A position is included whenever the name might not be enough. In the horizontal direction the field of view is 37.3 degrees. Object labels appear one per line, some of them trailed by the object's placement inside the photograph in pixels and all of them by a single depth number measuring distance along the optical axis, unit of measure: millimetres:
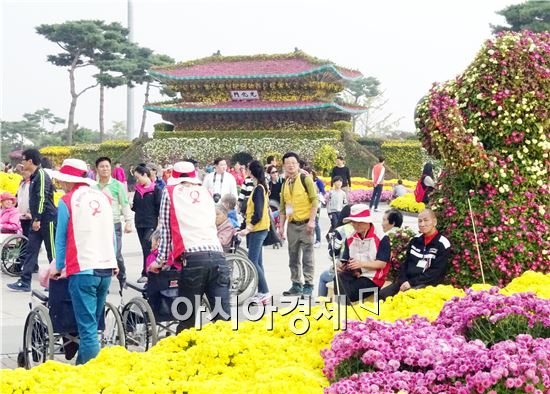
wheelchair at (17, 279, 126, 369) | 6211
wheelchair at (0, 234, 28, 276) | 11703
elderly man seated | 7230
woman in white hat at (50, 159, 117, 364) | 6098
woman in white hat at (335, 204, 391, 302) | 7555
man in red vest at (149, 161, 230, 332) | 6383
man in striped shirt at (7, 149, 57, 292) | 9805
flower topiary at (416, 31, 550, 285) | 7301
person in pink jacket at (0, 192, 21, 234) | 12117
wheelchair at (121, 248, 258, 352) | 6480
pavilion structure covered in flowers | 41500
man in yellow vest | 9836
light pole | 47497
